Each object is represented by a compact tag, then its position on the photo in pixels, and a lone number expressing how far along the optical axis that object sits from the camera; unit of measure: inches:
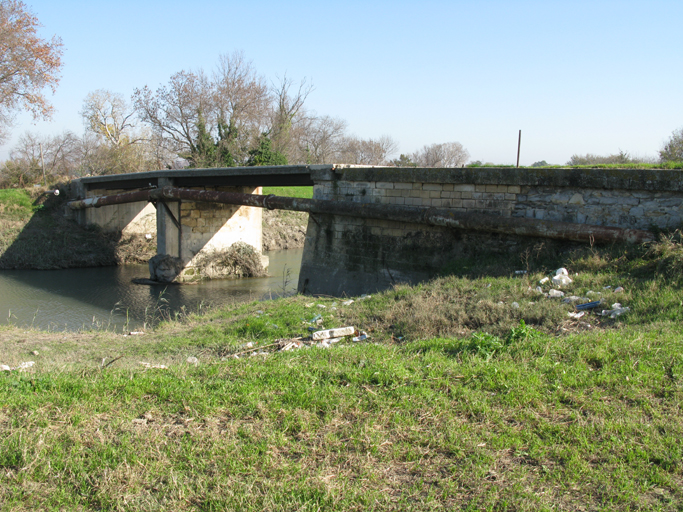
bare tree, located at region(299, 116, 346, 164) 2046.0
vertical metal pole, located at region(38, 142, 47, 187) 1366.9
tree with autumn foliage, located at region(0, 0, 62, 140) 1057.3
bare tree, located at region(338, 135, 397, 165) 2325.5
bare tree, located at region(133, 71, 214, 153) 1562.5
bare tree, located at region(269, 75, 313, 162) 1697.8
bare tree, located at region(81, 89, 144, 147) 1931.6
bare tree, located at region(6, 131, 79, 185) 1344.7
